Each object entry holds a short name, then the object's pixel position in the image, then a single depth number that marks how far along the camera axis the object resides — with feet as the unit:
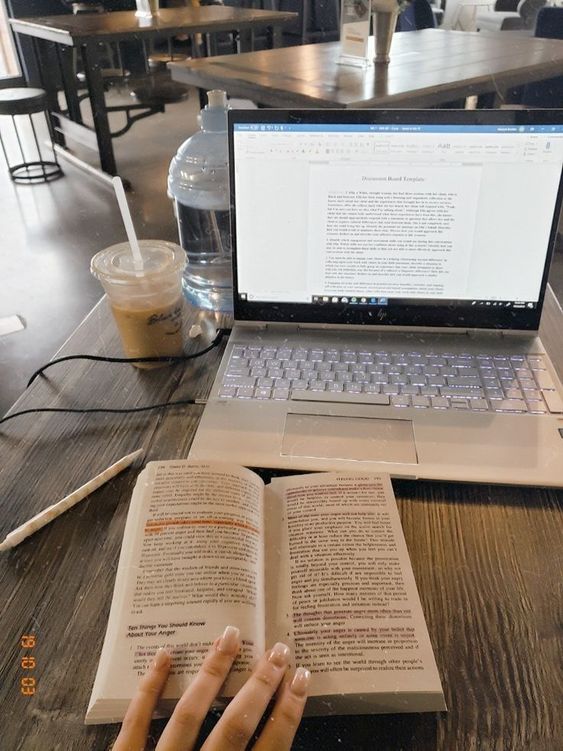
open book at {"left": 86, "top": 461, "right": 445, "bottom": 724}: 1.39
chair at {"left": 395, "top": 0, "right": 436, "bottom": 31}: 11.29
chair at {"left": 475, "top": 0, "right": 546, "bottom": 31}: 14.70
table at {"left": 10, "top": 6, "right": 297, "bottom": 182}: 9.40
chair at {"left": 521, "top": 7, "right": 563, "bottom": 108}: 9.32
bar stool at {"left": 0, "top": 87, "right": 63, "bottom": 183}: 9.87
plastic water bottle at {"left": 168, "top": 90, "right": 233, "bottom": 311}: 3.06
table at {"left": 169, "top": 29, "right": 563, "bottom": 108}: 5.97
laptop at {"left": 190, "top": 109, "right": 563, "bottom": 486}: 2.10
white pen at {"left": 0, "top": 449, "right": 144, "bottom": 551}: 1.79
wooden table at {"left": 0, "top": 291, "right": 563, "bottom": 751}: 1.37
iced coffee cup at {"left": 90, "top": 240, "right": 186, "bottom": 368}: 2.42
